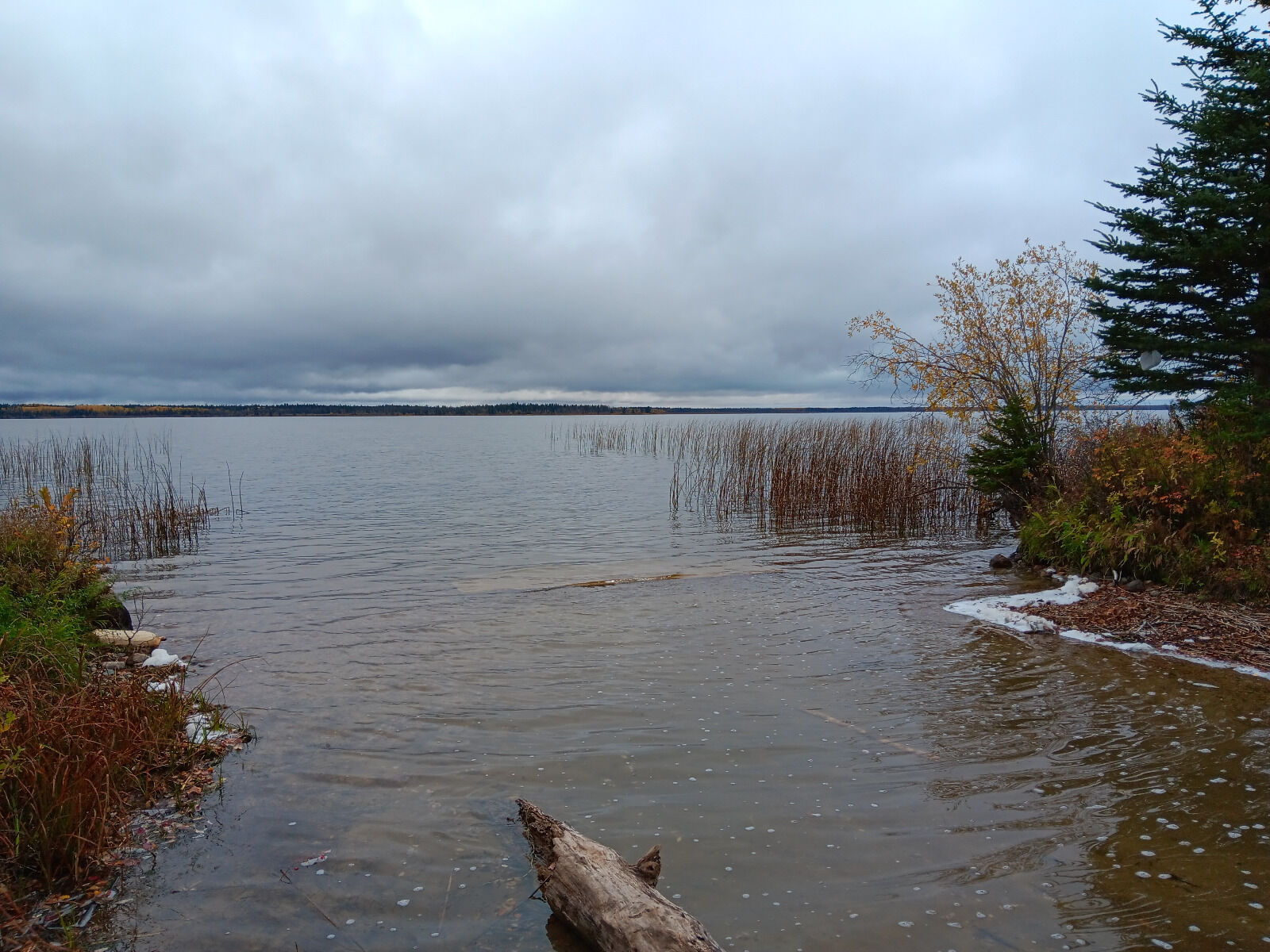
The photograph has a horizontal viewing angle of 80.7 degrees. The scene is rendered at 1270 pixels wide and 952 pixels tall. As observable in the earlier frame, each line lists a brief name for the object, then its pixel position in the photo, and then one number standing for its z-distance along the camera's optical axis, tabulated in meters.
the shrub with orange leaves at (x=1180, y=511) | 8.84
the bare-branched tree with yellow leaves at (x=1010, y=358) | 14.80
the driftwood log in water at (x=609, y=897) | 3.17
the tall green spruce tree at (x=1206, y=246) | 9.25
